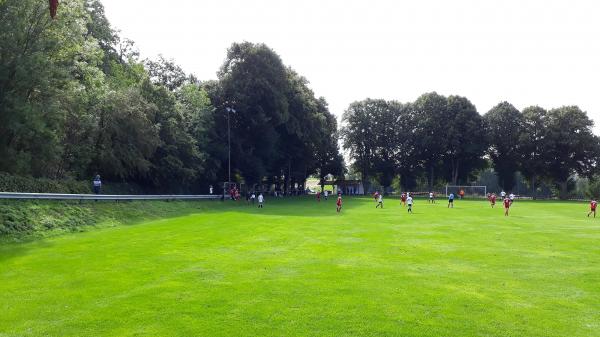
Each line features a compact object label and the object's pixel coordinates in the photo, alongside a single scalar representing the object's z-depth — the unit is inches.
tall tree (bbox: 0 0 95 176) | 1101.7
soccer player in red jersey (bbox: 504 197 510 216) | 1520.7
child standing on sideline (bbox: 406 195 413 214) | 1649.4
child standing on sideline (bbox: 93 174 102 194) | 1391.5
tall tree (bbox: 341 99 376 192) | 4040.4
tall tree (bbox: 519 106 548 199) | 3496.6
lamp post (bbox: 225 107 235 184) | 2290.6
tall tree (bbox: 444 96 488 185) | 3604.8
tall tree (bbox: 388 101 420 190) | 3868.1
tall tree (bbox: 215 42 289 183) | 2516.0
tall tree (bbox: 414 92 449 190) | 3681.1
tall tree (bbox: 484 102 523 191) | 3619.6
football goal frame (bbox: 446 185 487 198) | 3614.7
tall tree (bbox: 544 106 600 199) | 3393.2
